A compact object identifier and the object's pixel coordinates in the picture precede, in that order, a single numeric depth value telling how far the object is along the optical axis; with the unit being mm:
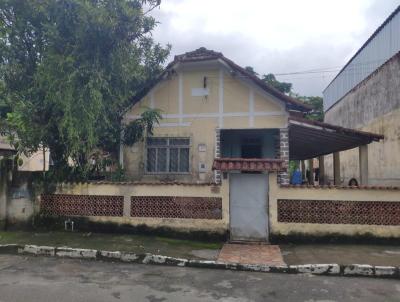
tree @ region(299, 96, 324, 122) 34259
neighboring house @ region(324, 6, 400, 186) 12961
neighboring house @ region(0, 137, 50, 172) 18172
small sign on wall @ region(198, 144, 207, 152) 12296
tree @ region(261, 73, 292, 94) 28016
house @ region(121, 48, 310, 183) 11938
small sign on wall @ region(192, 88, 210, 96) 12383
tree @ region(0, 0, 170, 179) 9461
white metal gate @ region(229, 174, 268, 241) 9188
